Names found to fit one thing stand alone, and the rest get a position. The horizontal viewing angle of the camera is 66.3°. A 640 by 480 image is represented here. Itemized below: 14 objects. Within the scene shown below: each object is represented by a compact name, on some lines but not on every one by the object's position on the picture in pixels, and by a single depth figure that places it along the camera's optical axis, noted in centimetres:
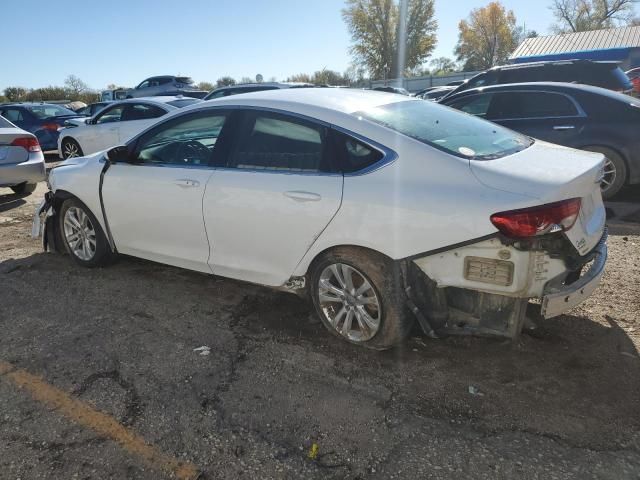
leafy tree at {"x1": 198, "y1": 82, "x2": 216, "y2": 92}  5377
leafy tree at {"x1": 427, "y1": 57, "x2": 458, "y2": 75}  6941
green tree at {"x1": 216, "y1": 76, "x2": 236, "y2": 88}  5287
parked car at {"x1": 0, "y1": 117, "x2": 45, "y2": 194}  750
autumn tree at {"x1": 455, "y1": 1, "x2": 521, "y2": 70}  6412
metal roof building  2781
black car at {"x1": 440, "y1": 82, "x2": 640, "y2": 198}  612
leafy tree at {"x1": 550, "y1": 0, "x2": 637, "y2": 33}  5681
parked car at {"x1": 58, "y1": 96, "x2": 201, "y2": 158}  958
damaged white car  262
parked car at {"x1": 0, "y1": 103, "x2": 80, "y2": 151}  1331
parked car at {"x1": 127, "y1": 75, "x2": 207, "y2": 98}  2272
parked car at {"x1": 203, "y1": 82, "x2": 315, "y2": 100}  1146
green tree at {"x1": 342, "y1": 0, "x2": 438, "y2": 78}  5525
